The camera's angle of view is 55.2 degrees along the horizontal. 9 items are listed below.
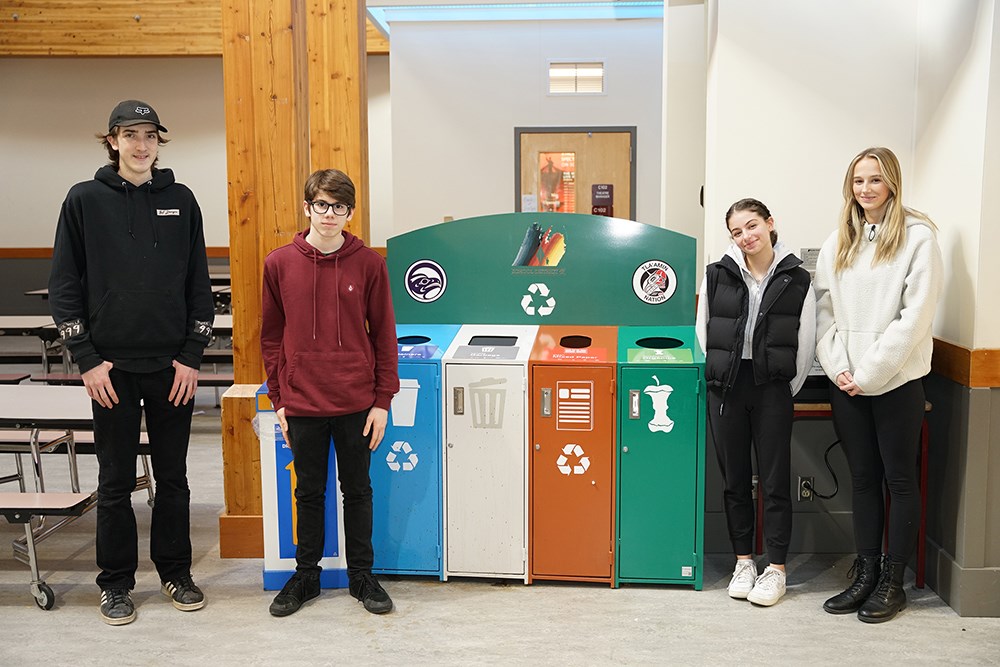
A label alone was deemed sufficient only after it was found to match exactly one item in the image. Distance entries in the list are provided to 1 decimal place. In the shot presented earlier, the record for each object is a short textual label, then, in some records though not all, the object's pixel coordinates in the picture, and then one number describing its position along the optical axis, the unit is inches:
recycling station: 139.1
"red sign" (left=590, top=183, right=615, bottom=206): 380.2
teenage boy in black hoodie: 124.3
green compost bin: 138.3
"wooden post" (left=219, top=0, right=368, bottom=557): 153.3
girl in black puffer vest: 132.3
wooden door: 380.5
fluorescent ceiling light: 350.3
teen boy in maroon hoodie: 128.0
